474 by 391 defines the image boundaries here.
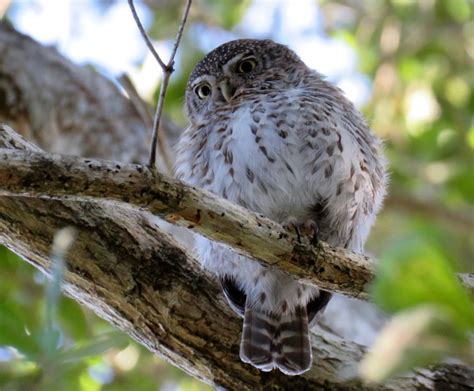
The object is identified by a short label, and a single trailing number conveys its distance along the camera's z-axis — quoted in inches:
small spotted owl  247.9
